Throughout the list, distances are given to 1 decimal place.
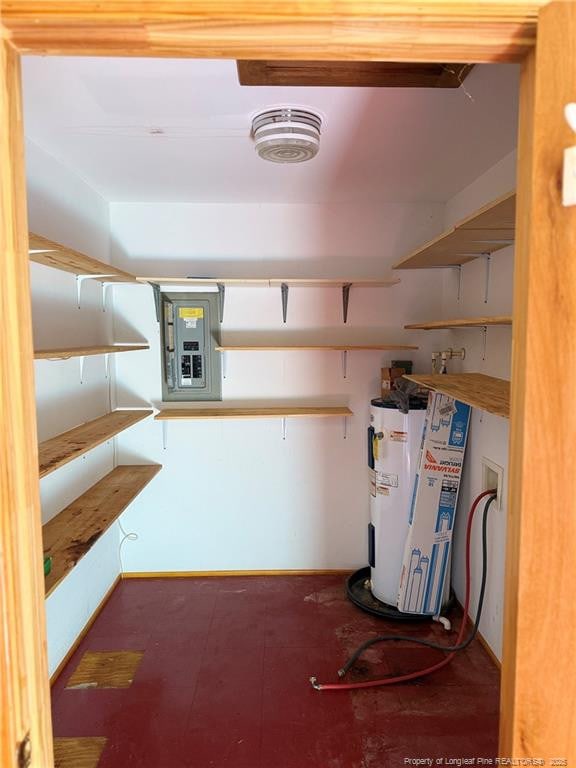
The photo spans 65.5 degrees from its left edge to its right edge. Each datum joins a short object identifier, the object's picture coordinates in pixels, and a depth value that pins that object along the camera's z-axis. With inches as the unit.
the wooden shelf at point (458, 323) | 65.3
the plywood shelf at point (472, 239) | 62.2
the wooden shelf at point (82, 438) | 72.3
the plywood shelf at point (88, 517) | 75.5
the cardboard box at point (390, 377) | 117.9
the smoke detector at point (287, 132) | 69.8
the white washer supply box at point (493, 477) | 89.7
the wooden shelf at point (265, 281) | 106.2
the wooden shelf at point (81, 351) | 68.8
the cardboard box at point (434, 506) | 104.2
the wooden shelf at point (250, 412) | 113.0
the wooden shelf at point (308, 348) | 109.5
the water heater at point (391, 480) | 107.1
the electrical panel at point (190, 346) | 118.6
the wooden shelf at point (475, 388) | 66.9
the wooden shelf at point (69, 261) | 64.9
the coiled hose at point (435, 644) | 85.4
